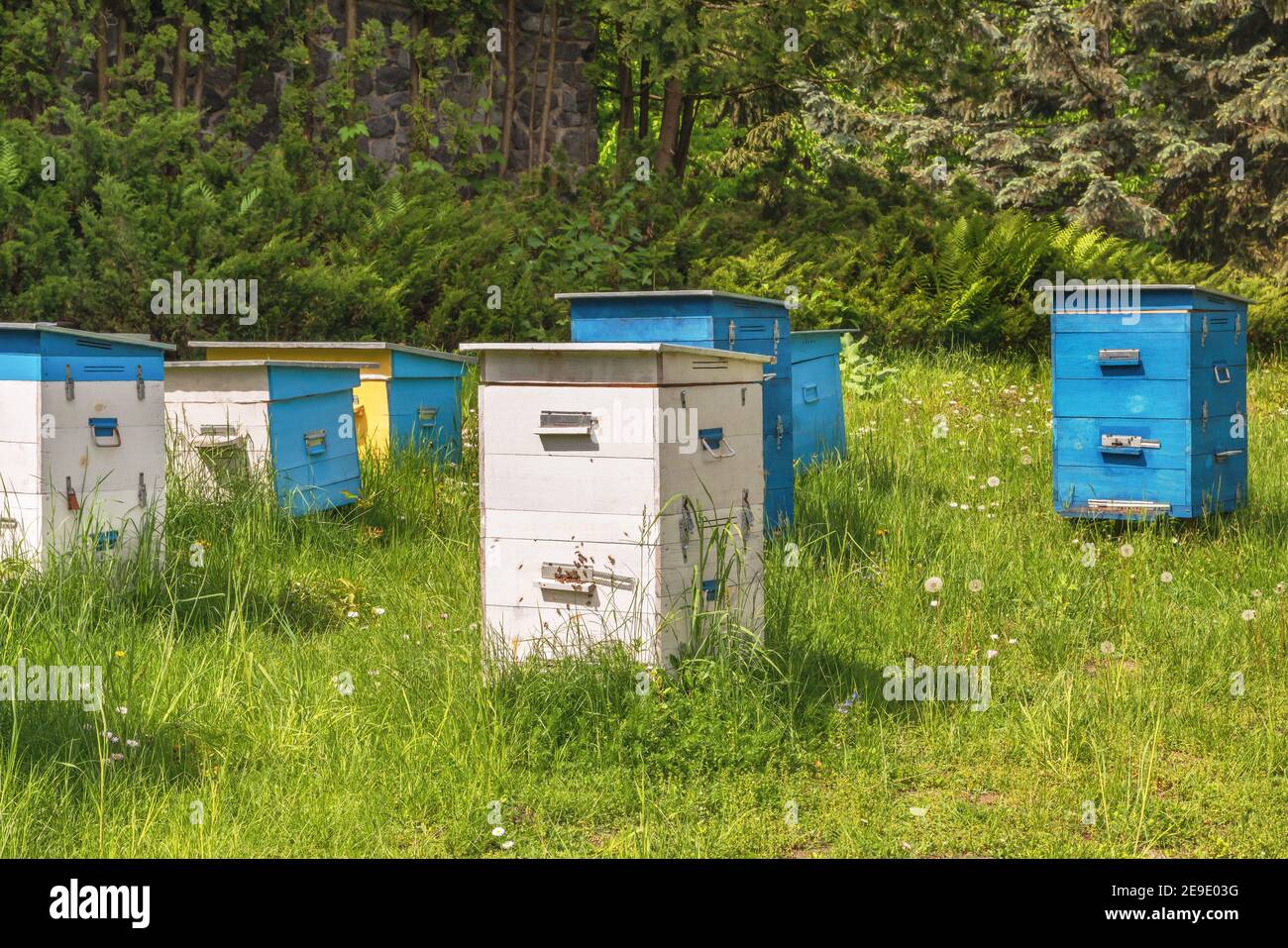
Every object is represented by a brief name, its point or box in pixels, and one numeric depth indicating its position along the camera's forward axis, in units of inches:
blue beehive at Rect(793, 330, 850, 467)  338.6
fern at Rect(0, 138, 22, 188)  367.9
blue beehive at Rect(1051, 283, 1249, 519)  275.3
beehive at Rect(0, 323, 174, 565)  209.2
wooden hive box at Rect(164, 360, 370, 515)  272.1
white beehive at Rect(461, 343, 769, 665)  176.7
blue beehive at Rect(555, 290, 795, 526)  254.8
